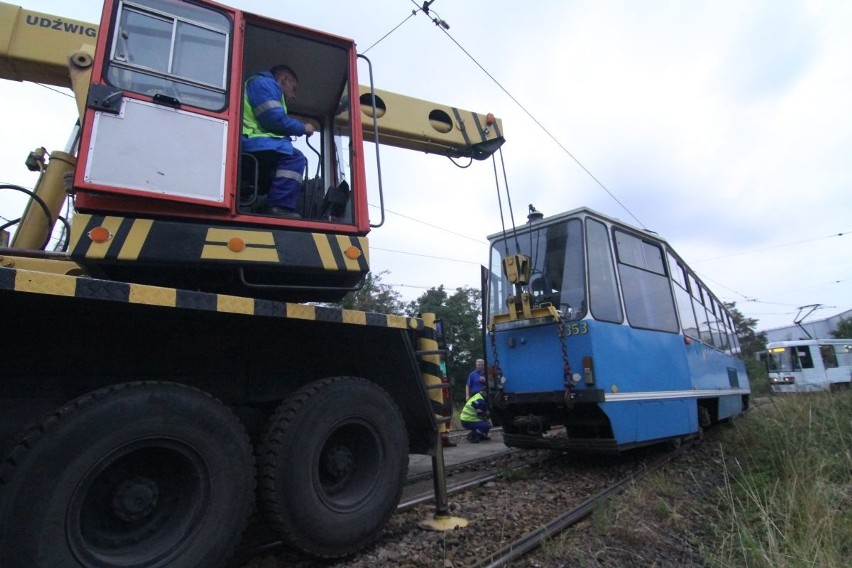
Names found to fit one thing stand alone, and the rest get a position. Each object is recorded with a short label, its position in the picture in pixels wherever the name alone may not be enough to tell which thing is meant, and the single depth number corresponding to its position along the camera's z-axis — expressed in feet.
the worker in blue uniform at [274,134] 10.52
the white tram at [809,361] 74.59
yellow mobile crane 7.38
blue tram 18.02
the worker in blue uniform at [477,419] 30.07
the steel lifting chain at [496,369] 20.94
